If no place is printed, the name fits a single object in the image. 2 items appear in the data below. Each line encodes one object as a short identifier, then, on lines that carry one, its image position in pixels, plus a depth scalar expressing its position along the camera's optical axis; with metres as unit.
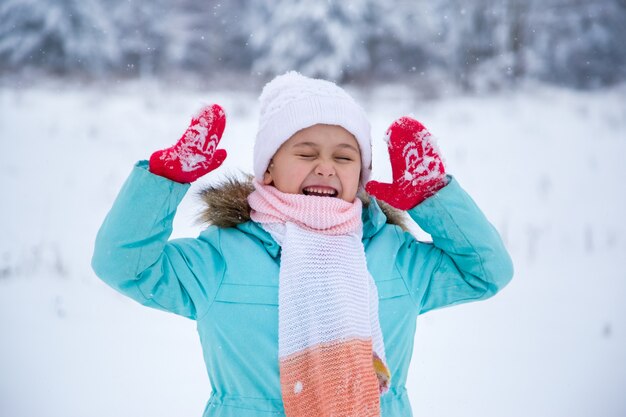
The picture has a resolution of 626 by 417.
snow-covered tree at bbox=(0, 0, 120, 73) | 14.07
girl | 1.50
